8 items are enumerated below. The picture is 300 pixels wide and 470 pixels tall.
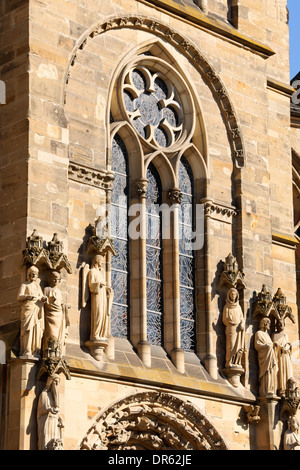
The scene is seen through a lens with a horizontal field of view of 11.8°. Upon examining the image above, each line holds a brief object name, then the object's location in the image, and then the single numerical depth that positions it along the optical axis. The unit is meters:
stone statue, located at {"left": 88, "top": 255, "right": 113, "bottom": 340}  22.17
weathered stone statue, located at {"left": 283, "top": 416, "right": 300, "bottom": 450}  24.23
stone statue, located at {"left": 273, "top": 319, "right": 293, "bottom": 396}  24.58
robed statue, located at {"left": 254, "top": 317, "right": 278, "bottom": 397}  24.36
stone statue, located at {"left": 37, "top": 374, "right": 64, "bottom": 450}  20.62
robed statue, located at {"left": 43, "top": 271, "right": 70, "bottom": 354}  21.23
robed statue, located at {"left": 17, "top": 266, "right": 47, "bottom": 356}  21.06
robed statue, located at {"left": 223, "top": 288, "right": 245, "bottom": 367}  24.20
